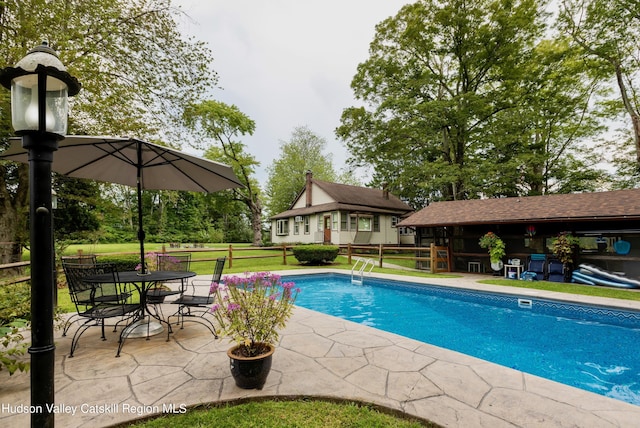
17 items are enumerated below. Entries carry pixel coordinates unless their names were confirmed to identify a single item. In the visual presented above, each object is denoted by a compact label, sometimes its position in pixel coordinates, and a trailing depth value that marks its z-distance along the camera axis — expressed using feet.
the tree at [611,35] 43.45
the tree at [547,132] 52.60
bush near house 46.44
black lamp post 5.93
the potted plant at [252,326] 8.72
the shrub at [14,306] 9.16
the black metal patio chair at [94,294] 11.77
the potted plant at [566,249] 30.27
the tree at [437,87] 53.52
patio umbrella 12.43
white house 67.00
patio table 12.48
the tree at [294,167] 105.19
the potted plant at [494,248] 34.86
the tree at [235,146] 72.23
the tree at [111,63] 26.94
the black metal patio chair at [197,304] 13.99
